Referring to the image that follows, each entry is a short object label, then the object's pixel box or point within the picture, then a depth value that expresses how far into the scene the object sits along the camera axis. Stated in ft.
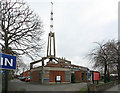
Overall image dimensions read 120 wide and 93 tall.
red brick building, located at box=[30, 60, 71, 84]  62.90
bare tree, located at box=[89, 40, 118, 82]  69.90
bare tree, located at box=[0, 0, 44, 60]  39.10
